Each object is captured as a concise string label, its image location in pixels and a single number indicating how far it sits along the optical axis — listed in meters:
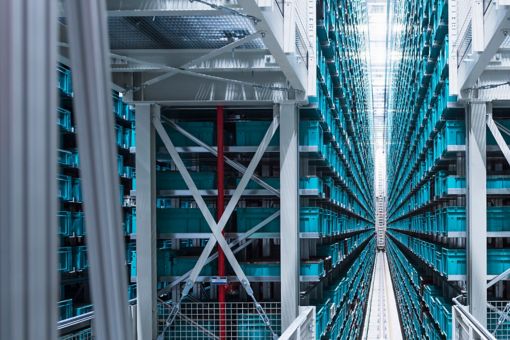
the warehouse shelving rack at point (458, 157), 6.47
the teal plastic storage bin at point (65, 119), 10.09
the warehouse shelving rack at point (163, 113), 1.13
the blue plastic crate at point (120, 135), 11.93
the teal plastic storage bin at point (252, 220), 6.37
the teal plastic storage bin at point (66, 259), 9.78
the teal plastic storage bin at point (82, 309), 9.70
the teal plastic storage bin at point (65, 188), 9.88
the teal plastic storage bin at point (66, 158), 9.94
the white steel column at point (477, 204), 6.80
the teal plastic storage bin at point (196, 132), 6.48
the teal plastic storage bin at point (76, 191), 10.20
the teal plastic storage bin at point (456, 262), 7.14
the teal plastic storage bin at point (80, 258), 10.23
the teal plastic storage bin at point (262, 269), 6.25
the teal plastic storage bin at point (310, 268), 6.45
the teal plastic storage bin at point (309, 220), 6.51
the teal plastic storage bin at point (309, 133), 6.49
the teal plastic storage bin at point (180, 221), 6.35
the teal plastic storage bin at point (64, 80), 9.70
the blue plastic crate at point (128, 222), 11.66
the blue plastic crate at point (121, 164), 12.14
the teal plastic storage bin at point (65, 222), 9.69
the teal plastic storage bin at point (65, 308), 9.49
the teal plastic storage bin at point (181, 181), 6.44
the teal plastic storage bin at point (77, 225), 10.02
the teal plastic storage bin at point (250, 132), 6.36
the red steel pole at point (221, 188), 6.28
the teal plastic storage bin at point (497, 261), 6.92
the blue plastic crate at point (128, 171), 12.32
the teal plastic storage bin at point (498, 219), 7.11
